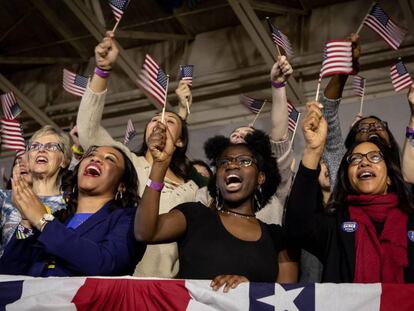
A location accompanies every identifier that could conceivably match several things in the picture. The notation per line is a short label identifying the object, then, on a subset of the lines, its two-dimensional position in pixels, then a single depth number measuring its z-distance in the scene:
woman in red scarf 2.31
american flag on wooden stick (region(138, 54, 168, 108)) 3.72
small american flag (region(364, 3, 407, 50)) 4.50
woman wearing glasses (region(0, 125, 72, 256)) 2.96
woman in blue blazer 2.30
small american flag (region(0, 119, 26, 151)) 4.41
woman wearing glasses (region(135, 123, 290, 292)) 2.27
